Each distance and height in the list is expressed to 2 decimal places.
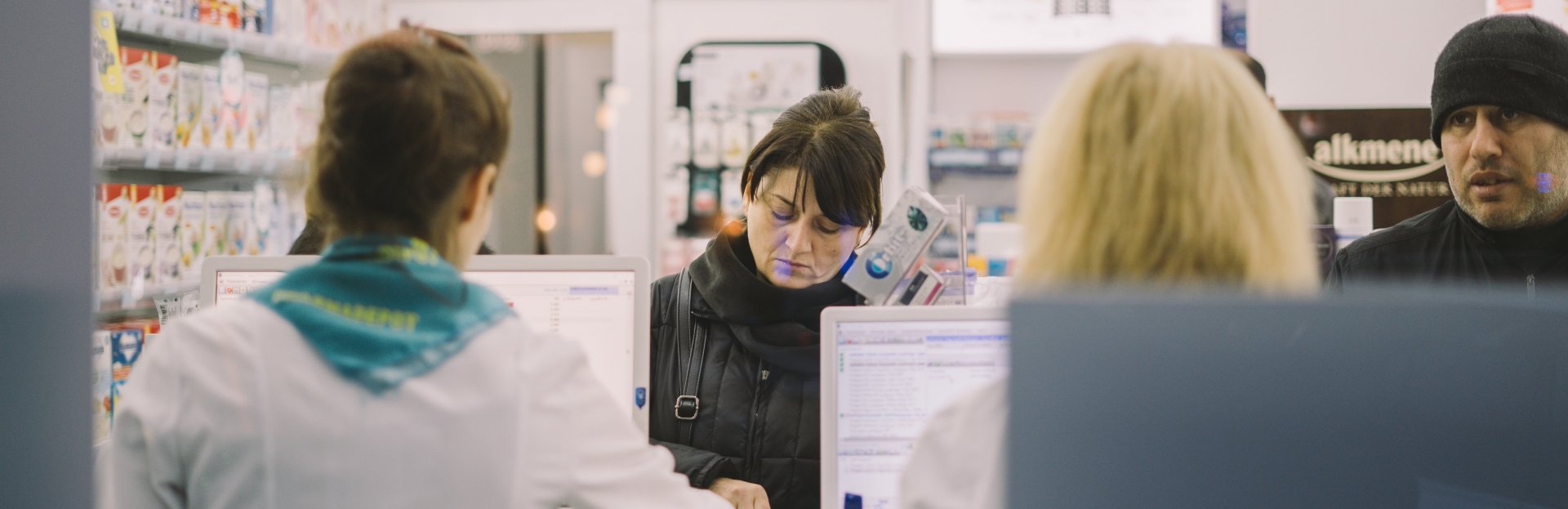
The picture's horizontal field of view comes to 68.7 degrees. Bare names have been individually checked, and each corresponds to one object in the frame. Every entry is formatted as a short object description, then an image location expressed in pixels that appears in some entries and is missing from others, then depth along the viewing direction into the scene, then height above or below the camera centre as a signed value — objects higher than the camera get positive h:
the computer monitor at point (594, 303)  1.75 -0.10
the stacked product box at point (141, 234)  3.28 +0.00
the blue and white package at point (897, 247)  1.67 -0.01
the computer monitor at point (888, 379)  1.62 -0.20
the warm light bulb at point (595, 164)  5.55 +0.34
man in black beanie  2.27 +0.17
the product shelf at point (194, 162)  3.19 +0.22
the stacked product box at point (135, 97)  3.21 +0.38
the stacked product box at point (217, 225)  3.63 +0.03
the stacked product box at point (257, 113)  3.80 +0.41
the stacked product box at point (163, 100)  3.32 +0.39
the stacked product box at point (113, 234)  3.16 +0.00
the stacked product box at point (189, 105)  3.44 +0.39
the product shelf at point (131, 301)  3.21 -0.19
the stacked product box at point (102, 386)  3.02 -0.41
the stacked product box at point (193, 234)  3.52 +0.00
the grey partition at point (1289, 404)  0.90 -0.13
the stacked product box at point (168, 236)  3.39 -0.01
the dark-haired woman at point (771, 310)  1.96 -0.13
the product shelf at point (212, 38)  3.23 +0.62
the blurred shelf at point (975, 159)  4.79 +0.33
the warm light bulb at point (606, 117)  5.44 +0.57
